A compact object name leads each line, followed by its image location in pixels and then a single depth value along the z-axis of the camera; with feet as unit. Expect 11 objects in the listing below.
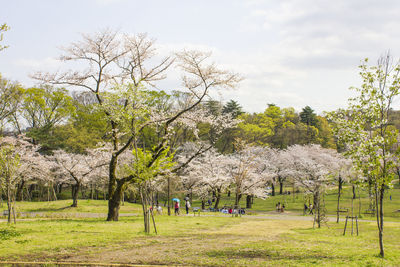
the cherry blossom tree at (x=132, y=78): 62.69
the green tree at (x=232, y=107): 199.59
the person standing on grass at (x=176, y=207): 83.69
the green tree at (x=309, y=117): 212.35
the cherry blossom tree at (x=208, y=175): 123.95
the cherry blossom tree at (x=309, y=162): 132.87
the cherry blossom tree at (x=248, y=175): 111.14
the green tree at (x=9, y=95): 106.83
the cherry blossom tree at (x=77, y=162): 115.39
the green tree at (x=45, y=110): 139.64
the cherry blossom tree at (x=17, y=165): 49.60
